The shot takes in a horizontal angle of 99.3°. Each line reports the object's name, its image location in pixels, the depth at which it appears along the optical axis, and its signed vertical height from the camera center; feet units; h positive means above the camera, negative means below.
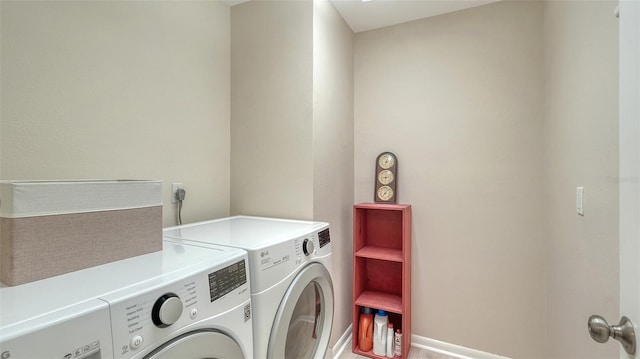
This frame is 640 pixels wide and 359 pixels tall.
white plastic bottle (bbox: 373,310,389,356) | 6.11 -3.55
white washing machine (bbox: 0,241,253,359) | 1.50 -0.87
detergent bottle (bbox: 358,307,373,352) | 6.29 -3.60
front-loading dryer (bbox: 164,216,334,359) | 2.99 -1.24
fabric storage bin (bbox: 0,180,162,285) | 2.00 -0.39
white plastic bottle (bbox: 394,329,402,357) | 6.06 -3.72
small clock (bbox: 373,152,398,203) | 6.58 -0.01
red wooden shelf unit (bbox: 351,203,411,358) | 6.06 -2.14
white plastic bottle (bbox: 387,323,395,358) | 6.05 -3.72
